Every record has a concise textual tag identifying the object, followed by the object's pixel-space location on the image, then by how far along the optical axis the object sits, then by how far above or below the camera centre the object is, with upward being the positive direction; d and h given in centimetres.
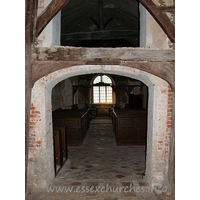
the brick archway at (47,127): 396 -63
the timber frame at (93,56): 302 +75
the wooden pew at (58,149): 502 -144
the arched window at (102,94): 1756 +48
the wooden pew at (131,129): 735 -126
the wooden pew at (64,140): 577 -137
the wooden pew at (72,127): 755 -119
